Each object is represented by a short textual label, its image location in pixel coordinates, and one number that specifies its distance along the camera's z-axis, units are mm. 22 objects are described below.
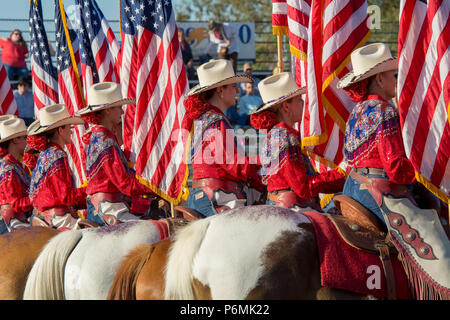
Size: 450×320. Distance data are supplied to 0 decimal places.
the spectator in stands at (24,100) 32562
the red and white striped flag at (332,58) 15562
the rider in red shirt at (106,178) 15437
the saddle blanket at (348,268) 9359
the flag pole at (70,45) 25109
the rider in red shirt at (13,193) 18531
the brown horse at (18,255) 10445
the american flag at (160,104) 17781
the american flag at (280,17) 20734
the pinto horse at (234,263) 9125
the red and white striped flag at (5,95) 27344
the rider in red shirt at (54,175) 16297
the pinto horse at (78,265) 10336
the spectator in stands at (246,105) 31672
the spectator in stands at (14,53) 34844
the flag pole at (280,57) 19884
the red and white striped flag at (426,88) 10727
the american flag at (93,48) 23844
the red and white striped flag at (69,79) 23937
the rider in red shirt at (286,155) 13273
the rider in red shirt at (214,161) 14039
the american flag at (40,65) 26422
